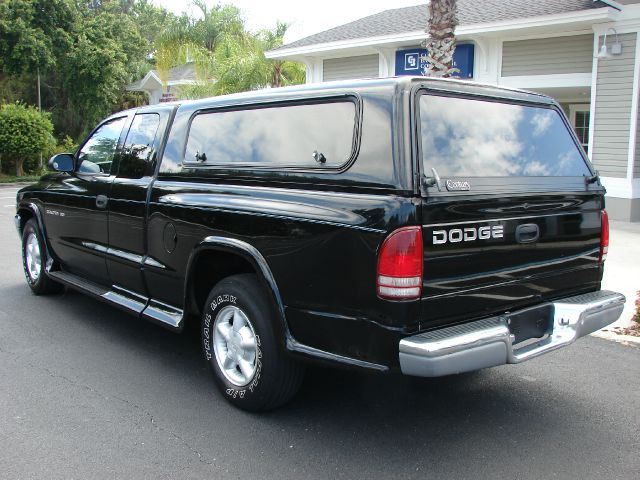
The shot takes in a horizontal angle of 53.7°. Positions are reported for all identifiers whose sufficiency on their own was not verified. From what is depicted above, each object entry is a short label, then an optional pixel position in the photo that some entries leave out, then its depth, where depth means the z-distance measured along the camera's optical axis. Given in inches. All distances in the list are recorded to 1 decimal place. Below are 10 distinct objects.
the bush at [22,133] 949.8
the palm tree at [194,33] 1124.0
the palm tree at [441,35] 378.9
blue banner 582.2
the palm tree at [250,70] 798.5
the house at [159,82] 1206.9
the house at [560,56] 479.2
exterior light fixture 475.8
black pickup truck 123.6
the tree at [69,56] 933.2
